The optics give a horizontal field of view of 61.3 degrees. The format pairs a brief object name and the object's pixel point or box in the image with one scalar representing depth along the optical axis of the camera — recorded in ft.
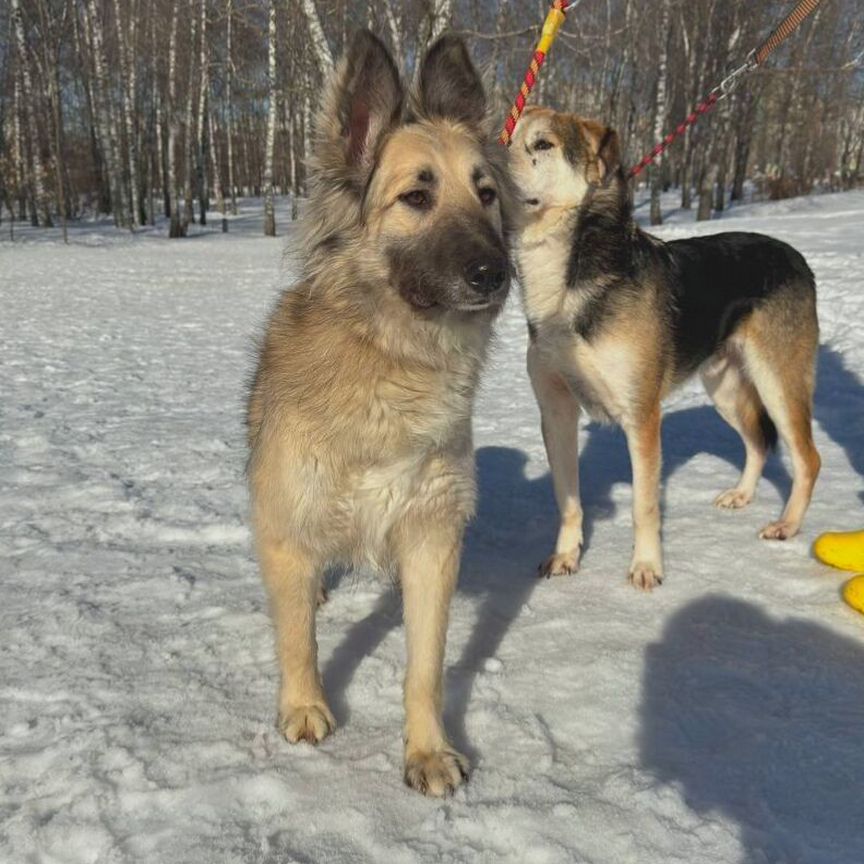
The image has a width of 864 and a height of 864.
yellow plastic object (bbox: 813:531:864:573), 10.32
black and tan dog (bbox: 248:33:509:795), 7.18
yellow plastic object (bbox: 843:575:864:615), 9.37
